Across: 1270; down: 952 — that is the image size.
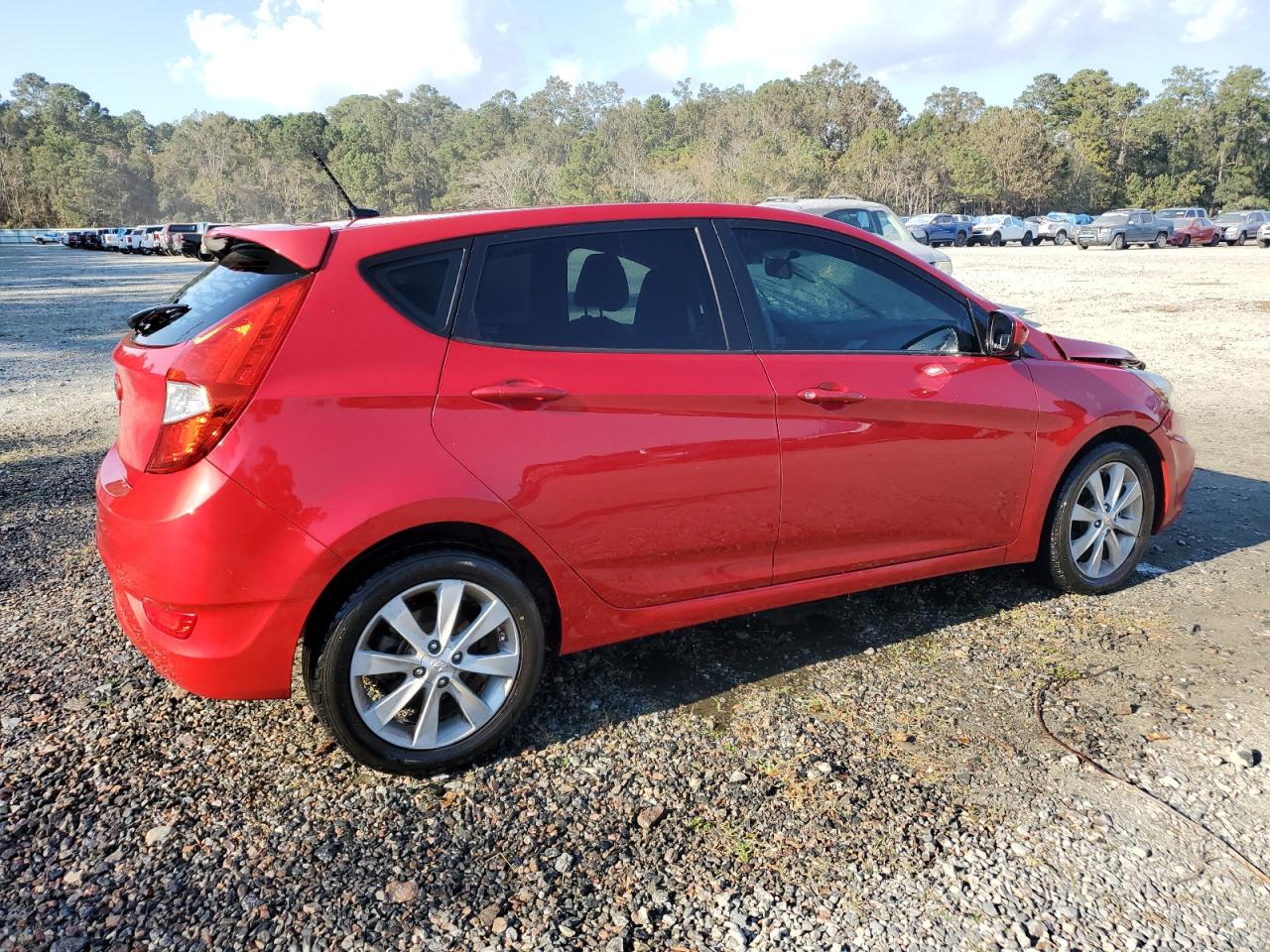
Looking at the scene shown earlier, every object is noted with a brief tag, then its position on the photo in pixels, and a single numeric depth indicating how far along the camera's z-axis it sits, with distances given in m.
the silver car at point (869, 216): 13.19
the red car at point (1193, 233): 42.06
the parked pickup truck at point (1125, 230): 40.72
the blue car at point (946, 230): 44.88
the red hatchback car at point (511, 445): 2.63
